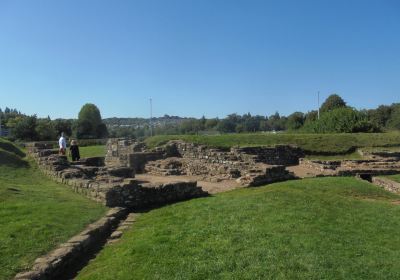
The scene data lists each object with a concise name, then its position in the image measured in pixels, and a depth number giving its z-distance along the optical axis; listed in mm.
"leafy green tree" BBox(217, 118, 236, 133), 96256
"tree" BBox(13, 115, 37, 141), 50844
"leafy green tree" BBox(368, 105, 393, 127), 93850
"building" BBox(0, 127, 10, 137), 55719
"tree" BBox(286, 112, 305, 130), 78738
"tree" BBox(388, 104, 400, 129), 81125
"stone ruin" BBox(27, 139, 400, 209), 13981
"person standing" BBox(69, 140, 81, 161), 24031
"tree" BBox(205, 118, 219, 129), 104562
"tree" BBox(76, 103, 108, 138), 65375
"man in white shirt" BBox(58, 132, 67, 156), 24097
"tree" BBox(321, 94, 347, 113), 76875
